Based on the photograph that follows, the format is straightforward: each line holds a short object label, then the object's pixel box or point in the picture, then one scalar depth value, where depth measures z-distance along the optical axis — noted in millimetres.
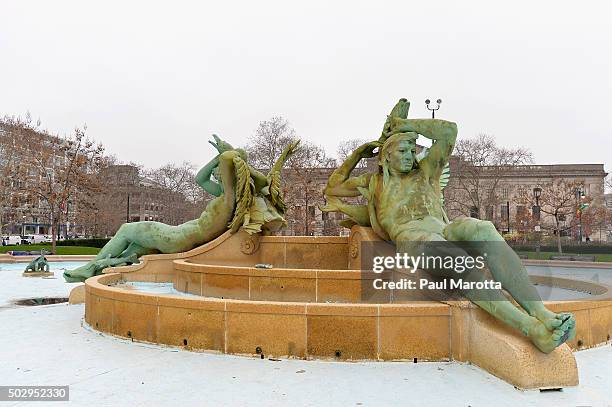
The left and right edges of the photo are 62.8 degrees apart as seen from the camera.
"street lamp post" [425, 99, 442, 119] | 28578
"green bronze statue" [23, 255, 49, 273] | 18047
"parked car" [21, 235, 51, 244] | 54438
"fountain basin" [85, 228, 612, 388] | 5469
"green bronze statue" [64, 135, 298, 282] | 11922
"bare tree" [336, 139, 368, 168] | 50378
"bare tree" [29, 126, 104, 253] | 36469
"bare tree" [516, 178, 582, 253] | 46112
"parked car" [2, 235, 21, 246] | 50619
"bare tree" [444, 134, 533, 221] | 47344
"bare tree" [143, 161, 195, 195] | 64938
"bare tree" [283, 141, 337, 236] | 40344
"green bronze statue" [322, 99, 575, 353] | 5543
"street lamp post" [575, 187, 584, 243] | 44044
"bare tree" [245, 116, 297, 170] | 43469
